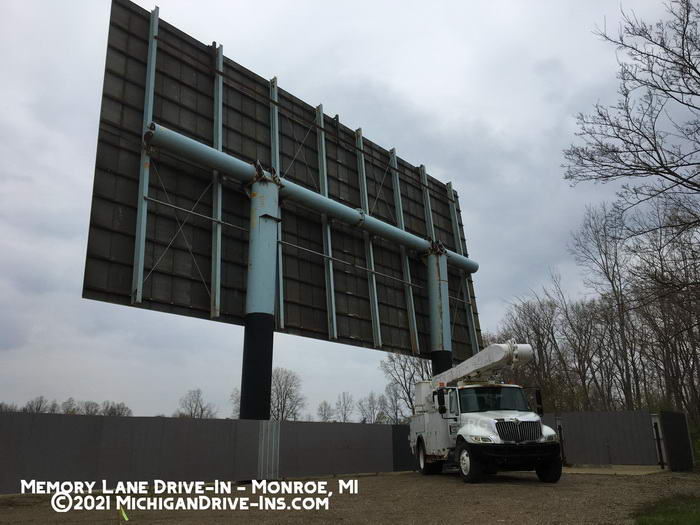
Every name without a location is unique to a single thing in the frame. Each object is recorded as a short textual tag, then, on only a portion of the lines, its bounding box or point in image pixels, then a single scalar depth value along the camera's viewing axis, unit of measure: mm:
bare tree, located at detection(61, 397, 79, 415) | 99275
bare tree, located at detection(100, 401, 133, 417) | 94250
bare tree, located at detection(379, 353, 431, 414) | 59500
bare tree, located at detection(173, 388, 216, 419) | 90450
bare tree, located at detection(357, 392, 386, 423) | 86075
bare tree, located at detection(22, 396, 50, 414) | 90850
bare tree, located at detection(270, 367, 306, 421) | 76562
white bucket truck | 12898
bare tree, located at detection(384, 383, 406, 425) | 64312
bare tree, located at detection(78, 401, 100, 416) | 96000
